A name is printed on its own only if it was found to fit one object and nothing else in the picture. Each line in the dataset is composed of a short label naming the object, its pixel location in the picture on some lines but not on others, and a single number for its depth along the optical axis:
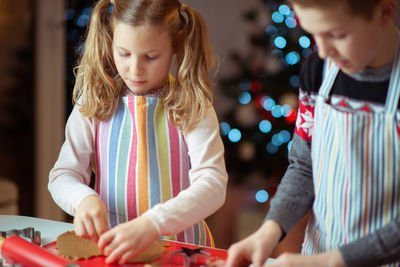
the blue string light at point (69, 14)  2.98
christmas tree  2.75
